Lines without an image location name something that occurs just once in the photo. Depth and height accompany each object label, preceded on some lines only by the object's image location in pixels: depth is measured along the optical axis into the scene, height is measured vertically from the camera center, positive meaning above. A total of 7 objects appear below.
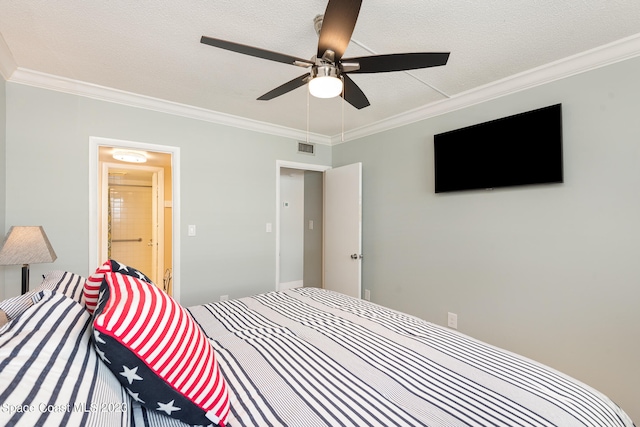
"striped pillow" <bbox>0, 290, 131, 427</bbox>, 0.54 -0.32
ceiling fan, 1.35 +0.80
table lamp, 1.99 -0.20
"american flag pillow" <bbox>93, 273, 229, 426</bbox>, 0.73 -0.36
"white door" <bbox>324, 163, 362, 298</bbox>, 3.49 -0.14
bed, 0.64 -0.58
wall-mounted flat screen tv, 2.17 +0.53
